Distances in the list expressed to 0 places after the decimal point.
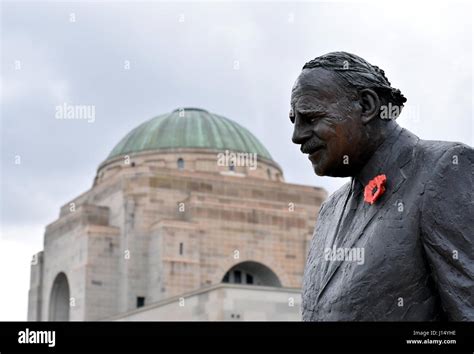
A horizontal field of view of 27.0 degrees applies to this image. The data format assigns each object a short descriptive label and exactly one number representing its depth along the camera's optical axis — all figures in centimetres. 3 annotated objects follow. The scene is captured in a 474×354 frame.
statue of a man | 321
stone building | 4681
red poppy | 344
